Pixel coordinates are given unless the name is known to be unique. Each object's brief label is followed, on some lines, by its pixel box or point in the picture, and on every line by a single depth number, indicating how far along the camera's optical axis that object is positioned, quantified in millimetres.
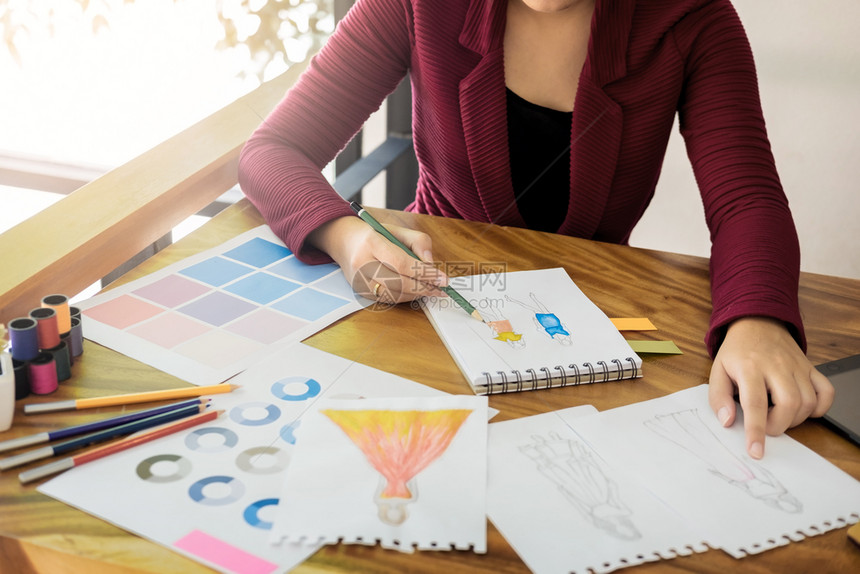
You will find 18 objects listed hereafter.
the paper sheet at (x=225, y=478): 512
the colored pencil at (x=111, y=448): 561
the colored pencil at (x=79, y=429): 588
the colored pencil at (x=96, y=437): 572
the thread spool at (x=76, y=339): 705
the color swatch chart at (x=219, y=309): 739
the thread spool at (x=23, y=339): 649
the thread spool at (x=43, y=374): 652
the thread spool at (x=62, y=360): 668
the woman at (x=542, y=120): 949
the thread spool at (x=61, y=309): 688
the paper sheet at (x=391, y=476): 531
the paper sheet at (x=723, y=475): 571
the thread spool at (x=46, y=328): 665
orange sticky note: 840
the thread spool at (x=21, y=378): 642
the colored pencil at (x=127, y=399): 636
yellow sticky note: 799
